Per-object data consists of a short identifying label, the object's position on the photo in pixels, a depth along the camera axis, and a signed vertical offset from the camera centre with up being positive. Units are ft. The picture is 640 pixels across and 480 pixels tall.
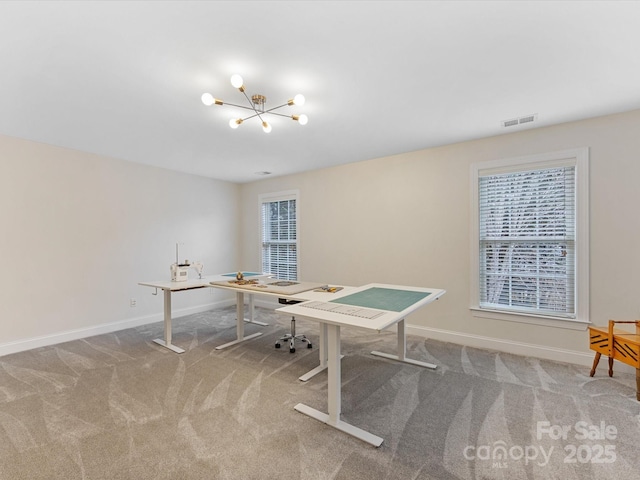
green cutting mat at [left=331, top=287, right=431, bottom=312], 7.78 -1.89
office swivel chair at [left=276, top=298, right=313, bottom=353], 11.55 -4.33
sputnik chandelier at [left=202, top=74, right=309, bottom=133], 7.10 +3.88
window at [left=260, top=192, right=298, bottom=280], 18.10 +0.10
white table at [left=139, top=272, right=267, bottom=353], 11.75 -2.83
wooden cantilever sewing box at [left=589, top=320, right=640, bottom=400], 7.80 -3.22
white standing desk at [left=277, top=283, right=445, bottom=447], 6.43 -1.89
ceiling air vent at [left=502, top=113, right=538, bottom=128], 9.67 +3.90
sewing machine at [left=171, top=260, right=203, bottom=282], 13.00 -1.59
